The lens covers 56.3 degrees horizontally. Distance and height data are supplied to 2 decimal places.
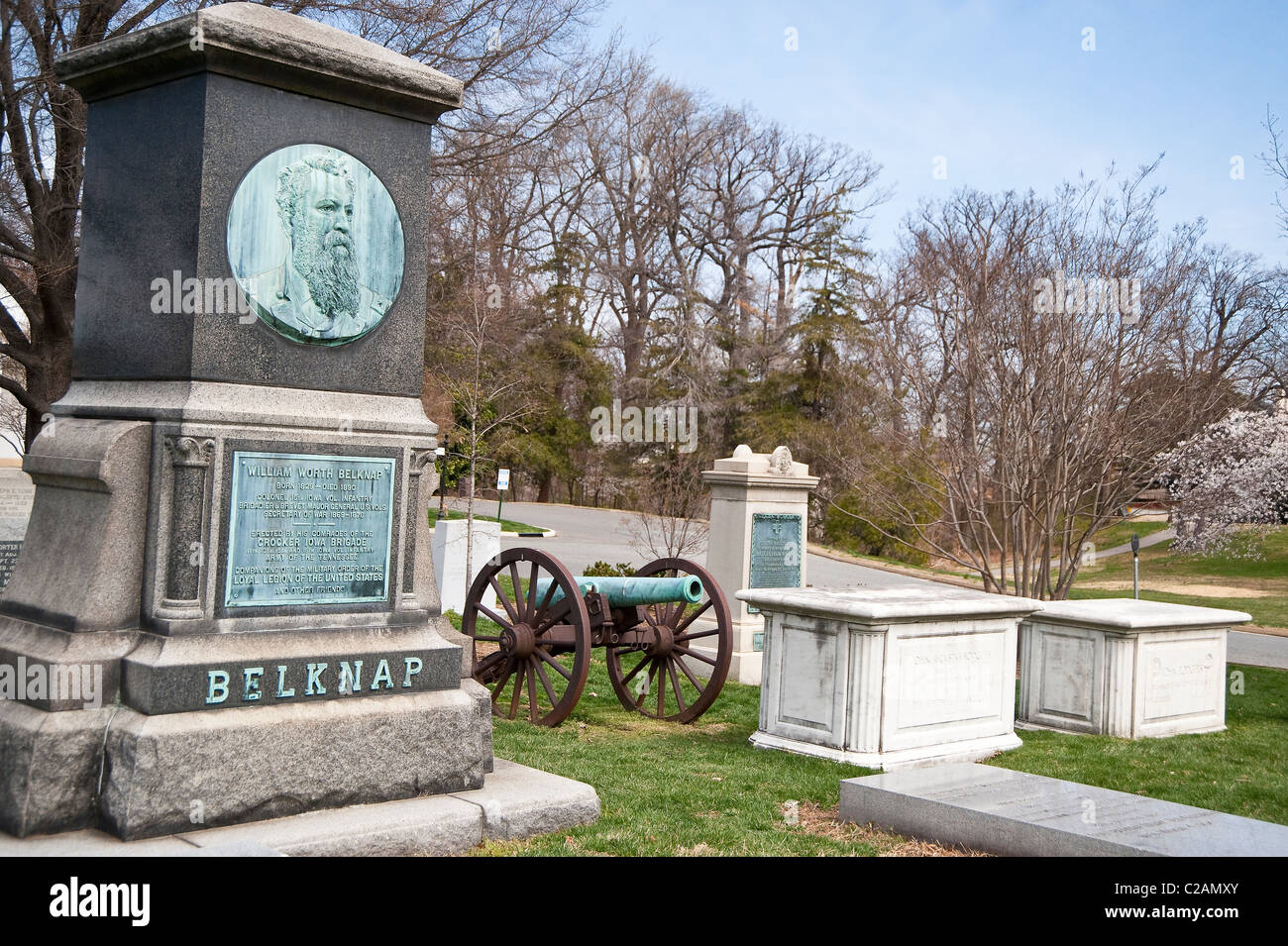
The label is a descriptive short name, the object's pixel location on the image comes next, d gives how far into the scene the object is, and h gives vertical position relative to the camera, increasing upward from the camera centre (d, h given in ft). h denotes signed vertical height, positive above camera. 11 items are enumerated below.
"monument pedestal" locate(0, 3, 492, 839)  15.72 -0.16
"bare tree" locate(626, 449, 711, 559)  60.34 -2.06
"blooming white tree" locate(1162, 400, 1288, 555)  59.36 +1.32
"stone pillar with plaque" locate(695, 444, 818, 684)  41.16 -1.73
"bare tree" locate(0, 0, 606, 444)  43.45 +12.53
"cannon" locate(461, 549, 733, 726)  28.84 -4.04
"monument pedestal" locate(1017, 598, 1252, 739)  31.35 -4.63
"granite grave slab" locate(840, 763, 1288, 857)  15.80 -4.63
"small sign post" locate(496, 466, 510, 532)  82.21 -0.69
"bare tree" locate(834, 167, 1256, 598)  41.63 +4.32
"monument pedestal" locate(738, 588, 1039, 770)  25.57 -4.19
